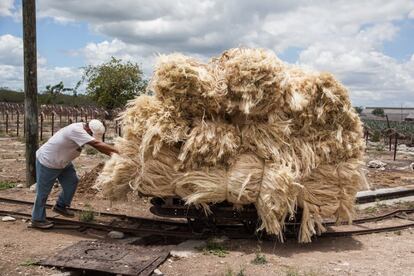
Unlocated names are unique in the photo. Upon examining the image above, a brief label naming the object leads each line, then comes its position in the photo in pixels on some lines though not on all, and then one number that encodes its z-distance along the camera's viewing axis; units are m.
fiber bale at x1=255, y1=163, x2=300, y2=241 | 6.25
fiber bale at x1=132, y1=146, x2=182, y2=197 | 6.45
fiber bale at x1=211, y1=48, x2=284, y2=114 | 6.26
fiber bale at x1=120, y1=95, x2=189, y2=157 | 6.29
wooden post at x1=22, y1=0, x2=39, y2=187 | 10.00
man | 7.03
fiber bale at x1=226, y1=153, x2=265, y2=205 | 6.31
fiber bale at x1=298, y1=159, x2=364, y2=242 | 6.65
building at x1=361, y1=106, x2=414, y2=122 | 64.69
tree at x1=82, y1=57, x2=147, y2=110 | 33.66
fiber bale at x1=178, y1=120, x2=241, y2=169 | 6.27
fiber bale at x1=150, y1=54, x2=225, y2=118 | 6.32
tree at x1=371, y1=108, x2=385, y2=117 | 83.38
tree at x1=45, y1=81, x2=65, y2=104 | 74.44
